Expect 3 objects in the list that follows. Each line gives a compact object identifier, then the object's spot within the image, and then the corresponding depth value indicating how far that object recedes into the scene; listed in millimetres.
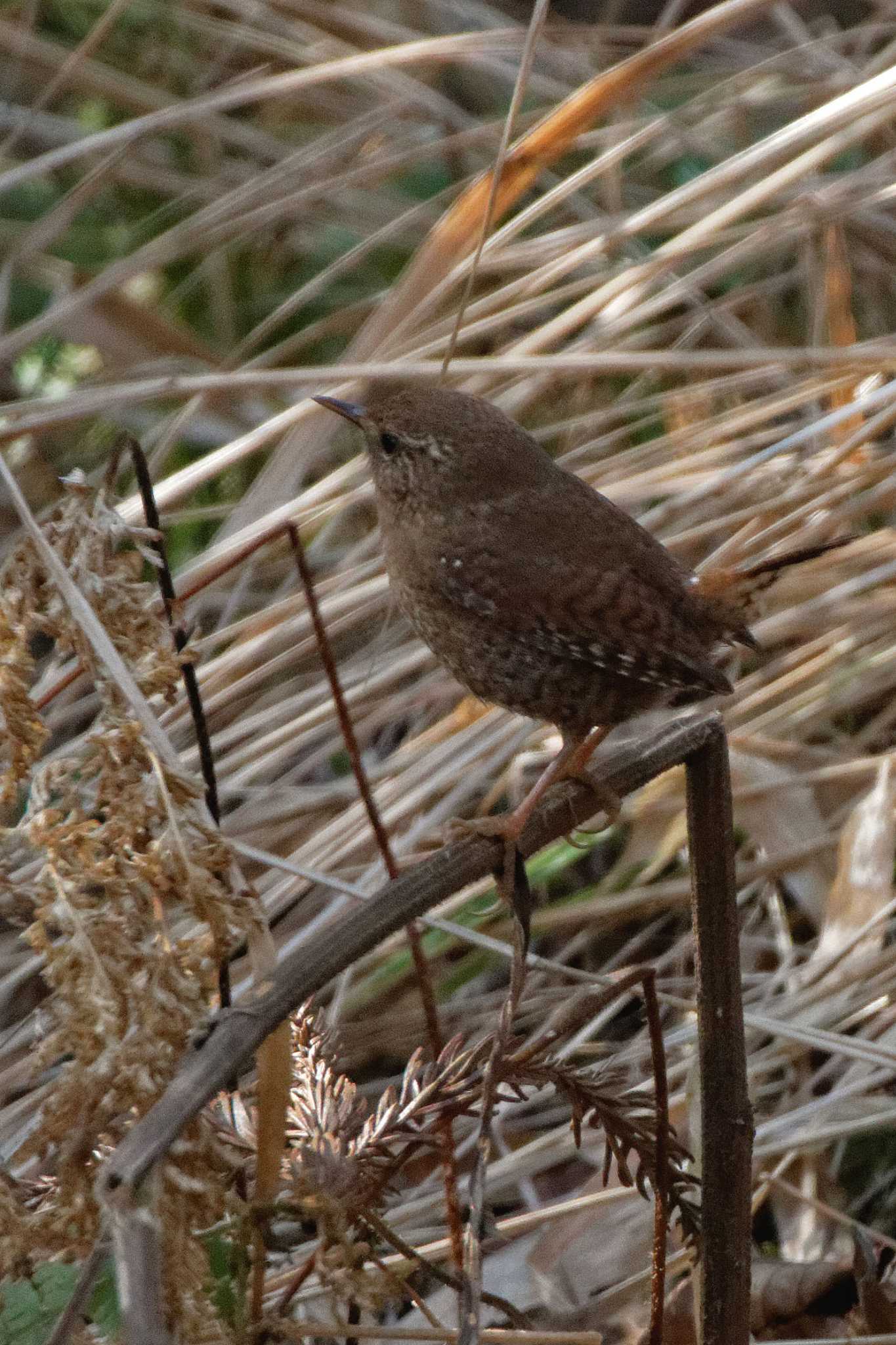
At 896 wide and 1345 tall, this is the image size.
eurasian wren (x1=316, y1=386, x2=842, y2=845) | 3873
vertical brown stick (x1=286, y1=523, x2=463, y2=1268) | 3833
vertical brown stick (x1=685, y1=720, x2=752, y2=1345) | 3819
